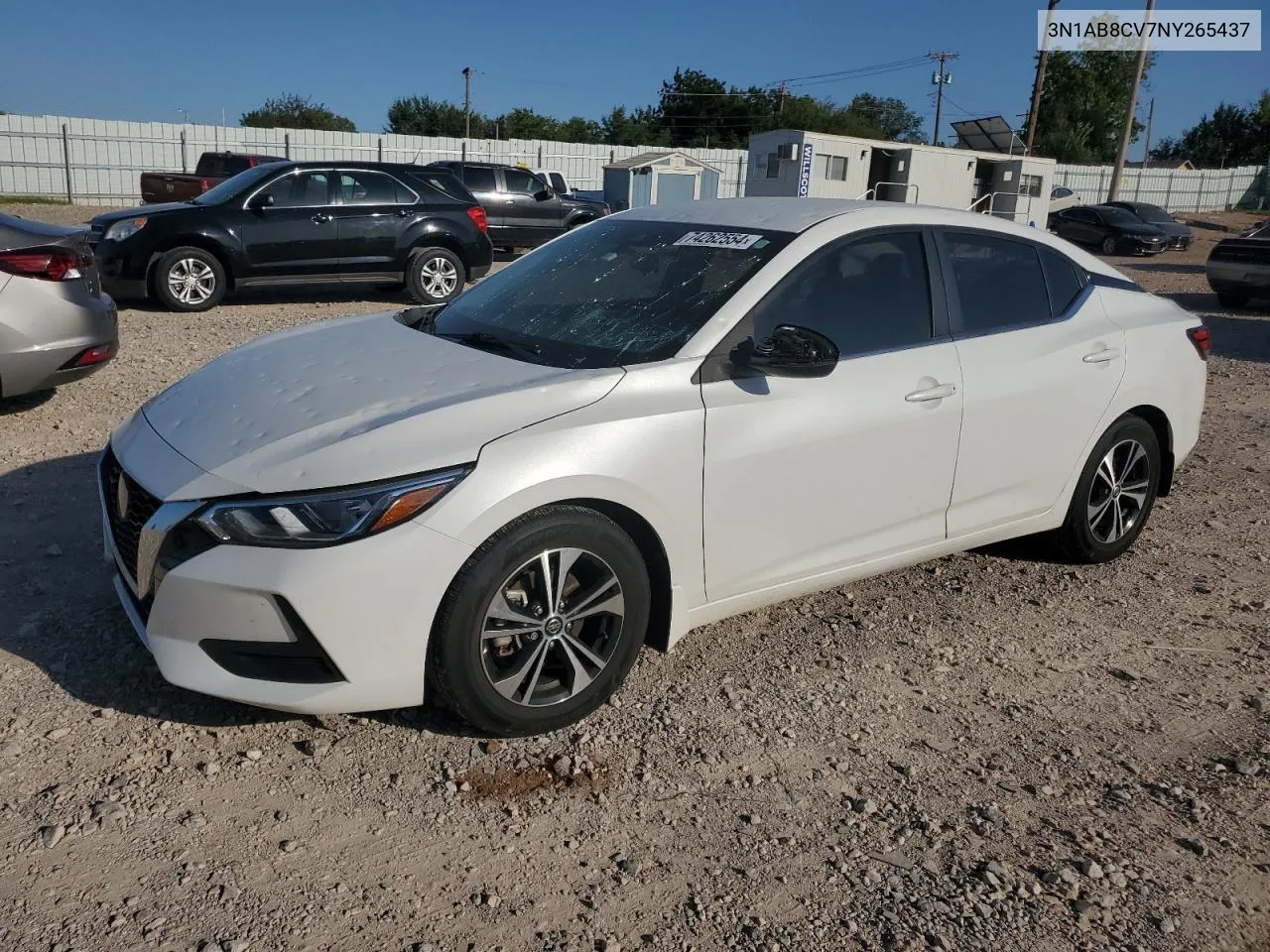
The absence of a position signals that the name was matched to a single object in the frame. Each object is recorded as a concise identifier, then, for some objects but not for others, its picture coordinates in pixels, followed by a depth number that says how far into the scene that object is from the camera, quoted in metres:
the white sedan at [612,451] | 2.88
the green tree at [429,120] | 71.88
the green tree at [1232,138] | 70.62
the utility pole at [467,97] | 67.31
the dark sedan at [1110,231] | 26.94
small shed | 30.36
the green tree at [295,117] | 71.44
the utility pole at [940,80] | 62.98
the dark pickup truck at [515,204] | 17.36
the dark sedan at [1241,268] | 14.41
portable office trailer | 23.95
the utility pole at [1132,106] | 34.75
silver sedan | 5.85
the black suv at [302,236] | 10.67
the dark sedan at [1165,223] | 27.62
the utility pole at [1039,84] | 41.31
